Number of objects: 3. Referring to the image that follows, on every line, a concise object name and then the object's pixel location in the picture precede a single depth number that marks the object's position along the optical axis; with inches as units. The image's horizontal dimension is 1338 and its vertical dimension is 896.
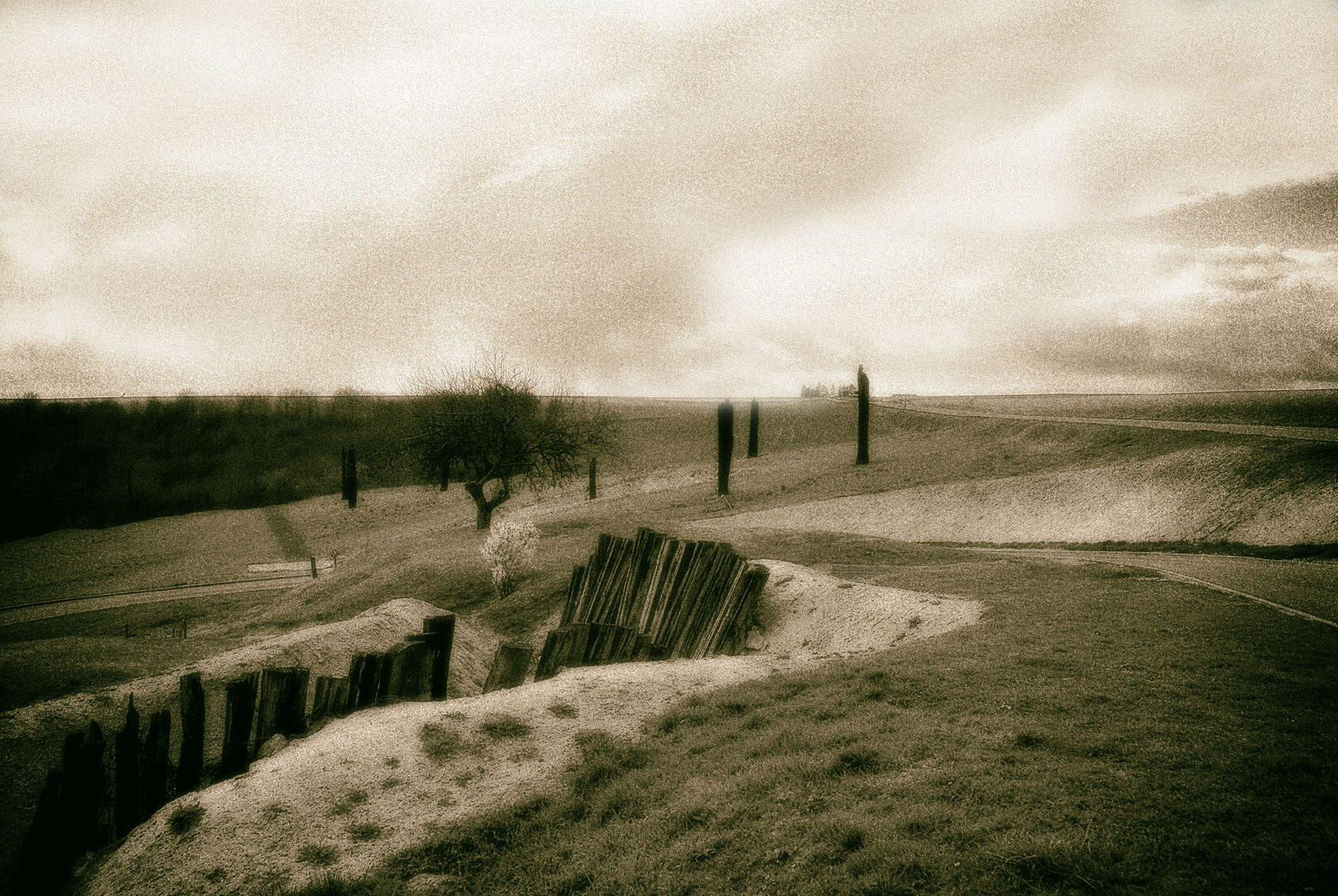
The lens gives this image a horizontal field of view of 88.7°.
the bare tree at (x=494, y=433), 1130.0
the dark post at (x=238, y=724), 288.2
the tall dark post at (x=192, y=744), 282.7
